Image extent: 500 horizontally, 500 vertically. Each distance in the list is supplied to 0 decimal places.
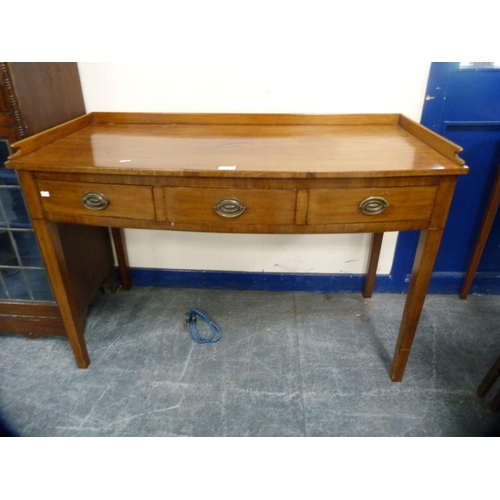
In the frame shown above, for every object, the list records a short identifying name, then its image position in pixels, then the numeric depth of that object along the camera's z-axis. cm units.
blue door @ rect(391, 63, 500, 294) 171
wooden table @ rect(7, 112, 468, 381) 124
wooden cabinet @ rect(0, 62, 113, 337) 140
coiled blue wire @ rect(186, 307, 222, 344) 188
